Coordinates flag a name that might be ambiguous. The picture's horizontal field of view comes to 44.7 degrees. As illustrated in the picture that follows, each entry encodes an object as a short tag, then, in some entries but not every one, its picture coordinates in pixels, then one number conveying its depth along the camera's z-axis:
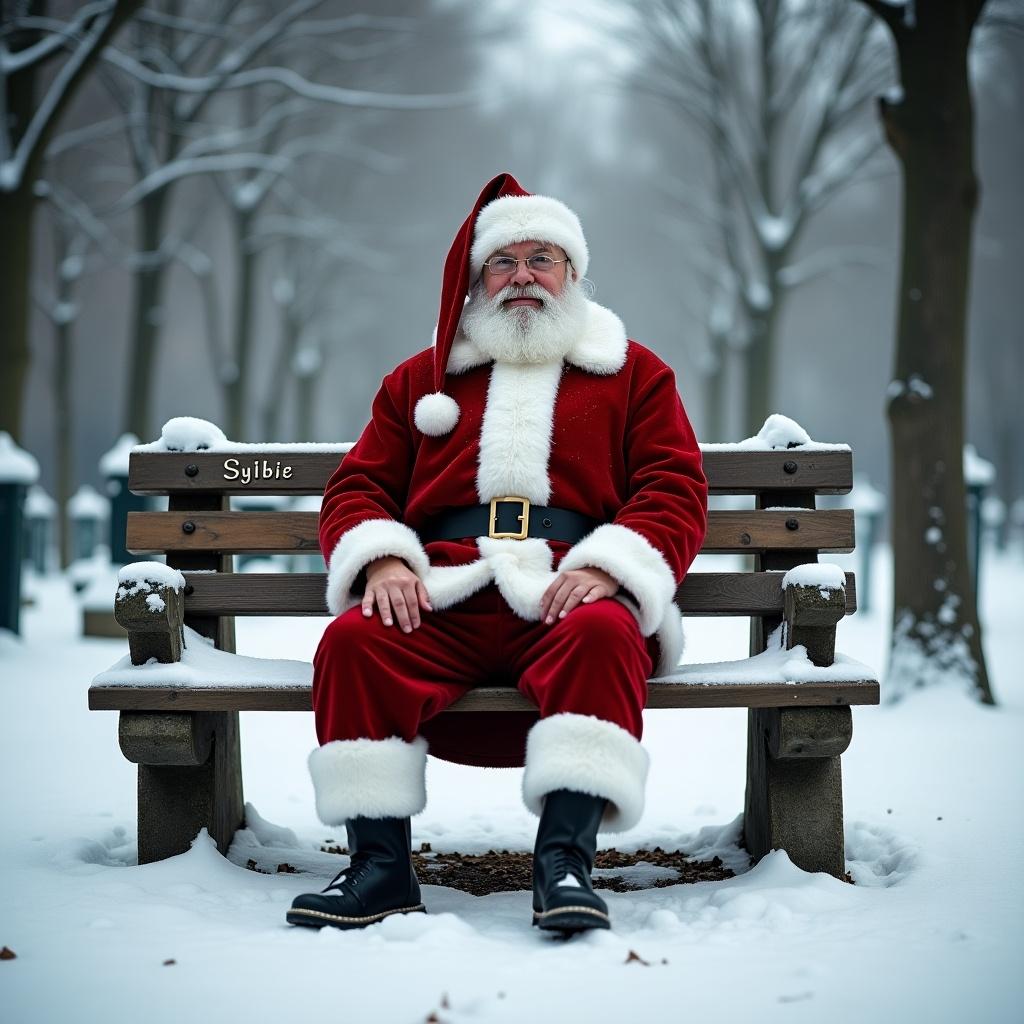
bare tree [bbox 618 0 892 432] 13.31
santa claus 2.87
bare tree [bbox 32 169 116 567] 16.64
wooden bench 3.15
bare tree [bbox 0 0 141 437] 8.19
